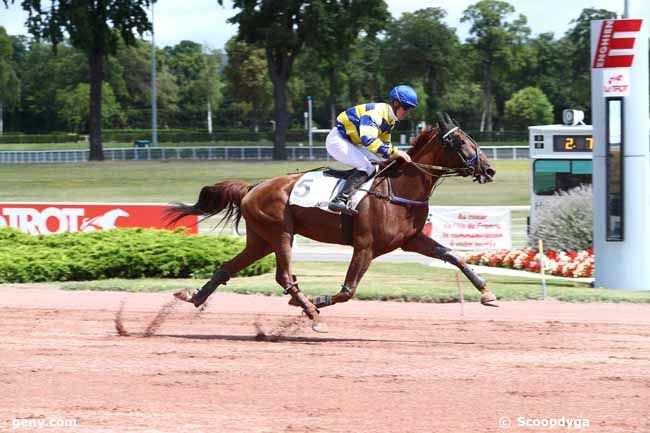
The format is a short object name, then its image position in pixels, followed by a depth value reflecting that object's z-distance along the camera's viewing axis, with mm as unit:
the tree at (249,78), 99250
